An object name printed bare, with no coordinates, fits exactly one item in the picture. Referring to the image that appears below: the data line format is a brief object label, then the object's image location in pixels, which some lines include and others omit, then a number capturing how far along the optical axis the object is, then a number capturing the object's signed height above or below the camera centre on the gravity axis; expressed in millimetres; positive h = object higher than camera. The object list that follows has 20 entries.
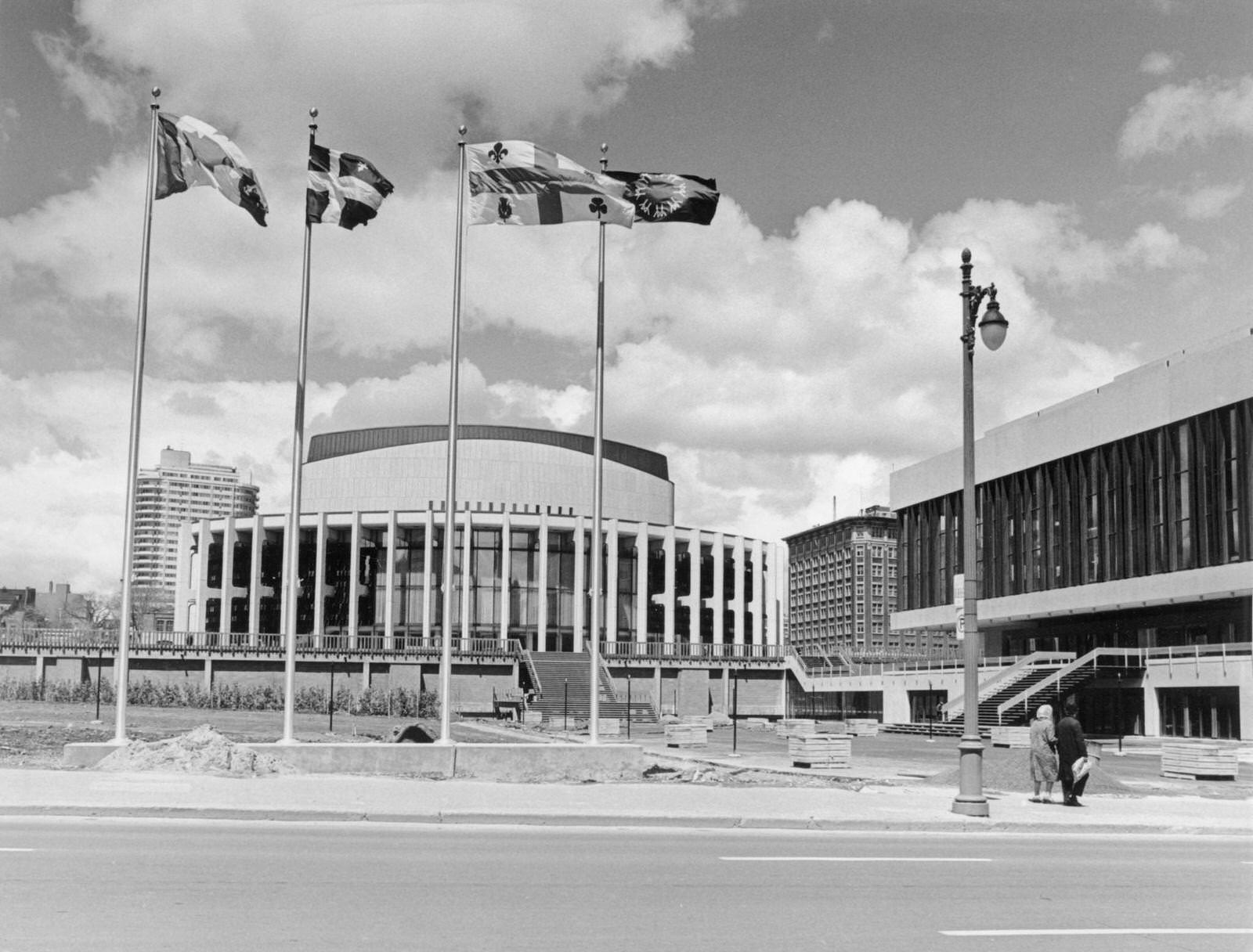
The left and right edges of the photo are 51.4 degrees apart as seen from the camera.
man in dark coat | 22266 -2220
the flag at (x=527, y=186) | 25078 +8381
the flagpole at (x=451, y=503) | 25219 +2223
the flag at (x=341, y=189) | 25703 +8464
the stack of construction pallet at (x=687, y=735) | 42219 -3659
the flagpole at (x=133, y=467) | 24594 +2887
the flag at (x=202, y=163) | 25188 +8794
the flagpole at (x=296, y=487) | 25688 +2577
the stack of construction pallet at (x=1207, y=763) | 30703 -3192
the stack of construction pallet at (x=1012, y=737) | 46406 -4014
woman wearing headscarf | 22594 -2254
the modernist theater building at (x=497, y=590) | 76062 +2030
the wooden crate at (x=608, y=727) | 47062 -3818
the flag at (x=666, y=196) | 25891 +8441
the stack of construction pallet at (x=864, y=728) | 56344 -4504
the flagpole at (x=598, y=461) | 26266 +3231
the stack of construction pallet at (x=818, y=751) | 32000 -3125
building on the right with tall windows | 55125 +3999
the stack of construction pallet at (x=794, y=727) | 38469 -4018
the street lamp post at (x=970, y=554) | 20203 +1150
